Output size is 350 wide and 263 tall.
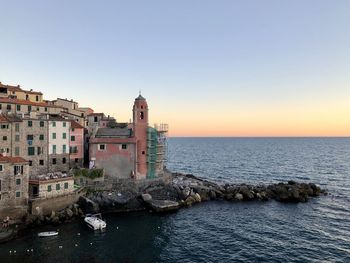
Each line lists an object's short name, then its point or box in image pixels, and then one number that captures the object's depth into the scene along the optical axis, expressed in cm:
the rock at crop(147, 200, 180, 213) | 5809
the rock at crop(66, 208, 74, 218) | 5256
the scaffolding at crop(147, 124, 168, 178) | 6825
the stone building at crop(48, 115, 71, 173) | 6312
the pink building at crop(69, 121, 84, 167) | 6781
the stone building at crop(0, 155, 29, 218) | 4772
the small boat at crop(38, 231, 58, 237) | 4415
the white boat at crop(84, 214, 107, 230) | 4769
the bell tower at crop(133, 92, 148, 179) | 6694
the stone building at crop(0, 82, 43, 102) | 6906
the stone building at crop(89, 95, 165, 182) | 6656
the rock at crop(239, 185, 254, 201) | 6962
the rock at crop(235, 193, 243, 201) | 6888
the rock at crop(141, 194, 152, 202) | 6041
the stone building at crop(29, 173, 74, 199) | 5231
